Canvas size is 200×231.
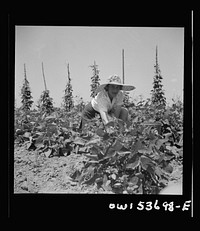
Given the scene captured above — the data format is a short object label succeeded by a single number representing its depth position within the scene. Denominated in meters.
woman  4.12
